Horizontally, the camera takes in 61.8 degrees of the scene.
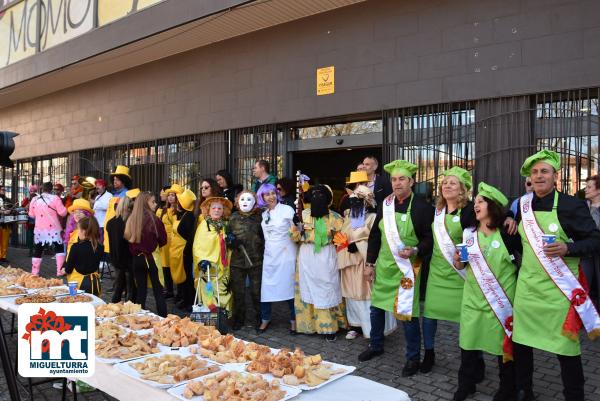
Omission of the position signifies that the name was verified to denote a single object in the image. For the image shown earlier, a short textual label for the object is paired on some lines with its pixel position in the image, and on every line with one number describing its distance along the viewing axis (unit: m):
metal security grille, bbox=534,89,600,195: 6.06
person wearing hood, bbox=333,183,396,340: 5.57
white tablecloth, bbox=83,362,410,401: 2.37
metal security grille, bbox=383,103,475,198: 6.92
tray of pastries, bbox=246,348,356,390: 2.51
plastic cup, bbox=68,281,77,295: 4.63
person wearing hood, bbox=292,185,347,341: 5.67
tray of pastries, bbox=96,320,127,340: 3.22
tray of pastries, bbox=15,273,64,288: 5.01
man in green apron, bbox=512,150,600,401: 3.41
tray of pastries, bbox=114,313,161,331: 3.55
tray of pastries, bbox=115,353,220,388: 2.53
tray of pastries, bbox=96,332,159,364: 2.88
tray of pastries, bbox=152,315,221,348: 3.20
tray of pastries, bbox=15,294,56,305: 4.15
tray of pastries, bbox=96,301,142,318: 3.81
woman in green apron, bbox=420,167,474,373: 4.16
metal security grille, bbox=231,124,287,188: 9.08
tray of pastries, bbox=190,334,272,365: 2.86
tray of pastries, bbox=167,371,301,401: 2.28
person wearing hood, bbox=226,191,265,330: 6.14
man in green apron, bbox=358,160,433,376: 4.50
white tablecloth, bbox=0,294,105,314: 4.12
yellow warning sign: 8.26
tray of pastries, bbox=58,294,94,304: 4.29
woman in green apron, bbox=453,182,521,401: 3.77
